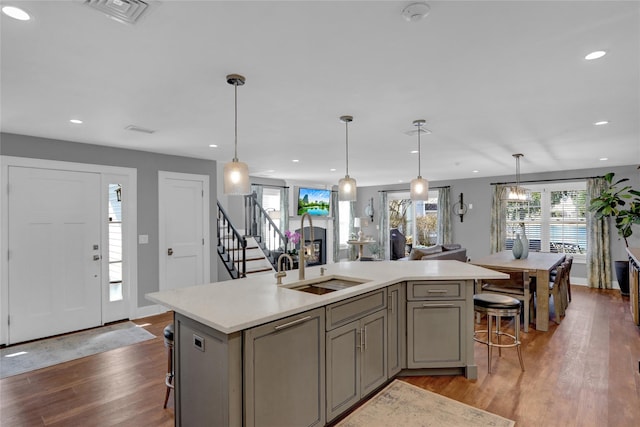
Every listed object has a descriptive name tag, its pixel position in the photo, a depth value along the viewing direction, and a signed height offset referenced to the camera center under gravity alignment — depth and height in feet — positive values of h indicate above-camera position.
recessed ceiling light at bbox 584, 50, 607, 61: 6.83 +3.33
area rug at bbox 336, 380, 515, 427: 7.64 -4.58
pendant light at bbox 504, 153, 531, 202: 17.99 +1.30
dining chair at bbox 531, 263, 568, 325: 14.53 -3.23
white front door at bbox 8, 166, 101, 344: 12.88 -1.26
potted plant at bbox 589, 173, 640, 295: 19.72 +0.40
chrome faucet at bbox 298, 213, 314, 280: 8.94 -0.95
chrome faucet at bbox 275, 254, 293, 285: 8.46 -1.35
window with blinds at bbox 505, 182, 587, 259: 23.91 +0.00
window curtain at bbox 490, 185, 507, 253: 26.17 -0.37
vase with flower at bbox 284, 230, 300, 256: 26.08 -1.57
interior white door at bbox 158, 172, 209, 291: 16.79 -0.49
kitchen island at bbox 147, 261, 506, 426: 5.80 -2.54
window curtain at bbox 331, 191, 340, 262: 33.10 -0.67
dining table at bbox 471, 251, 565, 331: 13.89 -2.23
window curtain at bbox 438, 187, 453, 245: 28.89 +0.30
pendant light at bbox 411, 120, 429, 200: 11.82 +1.07
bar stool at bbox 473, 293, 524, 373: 10.12 -2.68
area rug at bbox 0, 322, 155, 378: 11.03 -4.62
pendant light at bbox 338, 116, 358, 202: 10.97 +1.01
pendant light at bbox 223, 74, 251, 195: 8.16 +1.03
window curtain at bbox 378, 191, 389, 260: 33.01 -0.79
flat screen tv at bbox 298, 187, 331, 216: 29.66 +1.66
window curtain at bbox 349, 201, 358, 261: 35.26 +0.37
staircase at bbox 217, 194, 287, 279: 19.88 -1.60
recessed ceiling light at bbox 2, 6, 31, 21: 5.26 +3.31
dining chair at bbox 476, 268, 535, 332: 13.78 -2.92
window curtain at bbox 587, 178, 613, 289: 22.21 -1.95
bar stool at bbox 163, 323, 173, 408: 7.88 -3.35
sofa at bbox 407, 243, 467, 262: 18.56 -1.98
